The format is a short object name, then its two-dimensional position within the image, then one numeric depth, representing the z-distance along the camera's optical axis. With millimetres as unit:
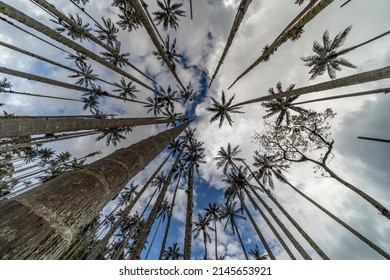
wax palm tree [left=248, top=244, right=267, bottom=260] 30880
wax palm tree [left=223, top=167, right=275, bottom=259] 23156
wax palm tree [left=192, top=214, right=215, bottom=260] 30638
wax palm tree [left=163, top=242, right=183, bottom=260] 29469
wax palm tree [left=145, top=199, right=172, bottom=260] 19398
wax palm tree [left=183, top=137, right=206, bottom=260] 14062
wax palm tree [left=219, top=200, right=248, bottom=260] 26594
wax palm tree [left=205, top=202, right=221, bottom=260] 30078
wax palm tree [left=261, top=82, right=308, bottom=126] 24939
